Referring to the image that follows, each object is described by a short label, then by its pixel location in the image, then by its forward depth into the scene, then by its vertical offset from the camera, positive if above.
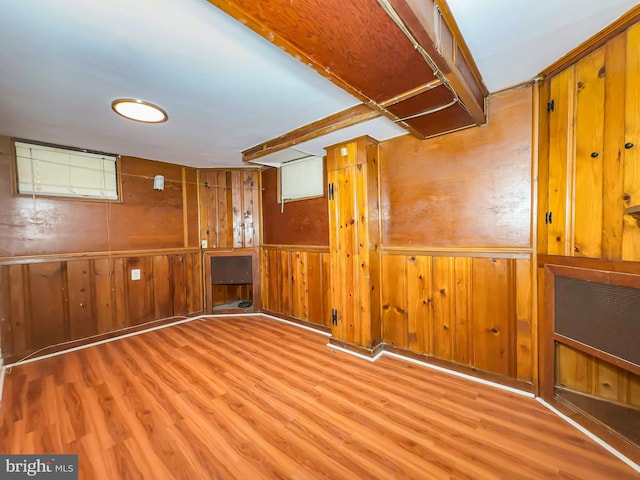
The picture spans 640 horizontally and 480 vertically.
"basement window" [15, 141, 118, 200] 2.59 +0.74
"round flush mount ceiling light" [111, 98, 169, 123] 1.89 +1.03
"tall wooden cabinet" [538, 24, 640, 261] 1.28 +0.42
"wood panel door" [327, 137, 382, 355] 2.47 -0.10
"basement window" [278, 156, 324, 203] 3.23 +0.74
